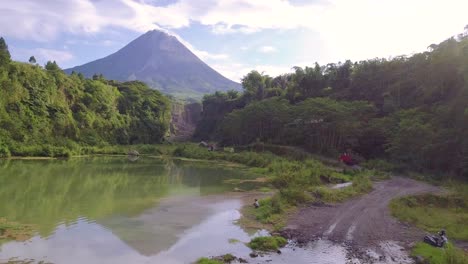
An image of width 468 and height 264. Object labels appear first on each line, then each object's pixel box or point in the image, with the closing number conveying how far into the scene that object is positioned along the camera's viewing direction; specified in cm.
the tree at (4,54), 5060
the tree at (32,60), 5905
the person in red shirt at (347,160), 4181
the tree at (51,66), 6500
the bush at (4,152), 4357
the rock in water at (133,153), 6210
